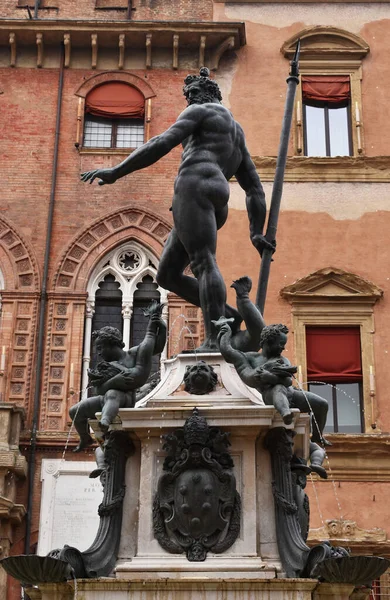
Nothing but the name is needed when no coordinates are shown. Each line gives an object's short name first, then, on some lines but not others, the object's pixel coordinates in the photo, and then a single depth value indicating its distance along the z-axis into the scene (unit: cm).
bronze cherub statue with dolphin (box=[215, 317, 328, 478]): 629
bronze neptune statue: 735
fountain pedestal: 579
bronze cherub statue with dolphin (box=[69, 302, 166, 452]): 654
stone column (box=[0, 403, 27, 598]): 1688
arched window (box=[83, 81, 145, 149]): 2083
